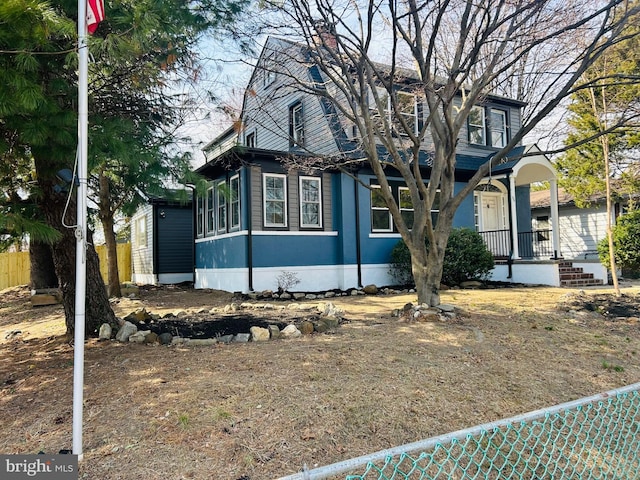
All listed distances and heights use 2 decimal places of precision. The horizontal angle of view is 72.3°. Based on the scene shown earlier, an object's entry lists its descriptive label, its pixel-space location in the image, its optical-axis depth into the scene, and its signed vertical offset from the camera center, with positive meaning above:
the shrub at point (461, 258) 11.73 -0.14
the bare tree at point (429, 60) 6.40 +3.09
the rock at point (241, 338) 5.66 -1.04
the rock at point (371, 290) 11.43 -0.92
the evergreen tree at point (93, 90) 3.17 +1.64
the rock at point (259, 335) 5.70 -1.01
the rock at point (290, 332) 5.88 -1.02
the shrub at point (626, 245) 12.49 +0.10
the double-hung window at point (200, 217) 14.15 +1.38
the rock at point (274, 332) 5.84 -1.00
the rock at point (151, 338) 5.65 -1.01
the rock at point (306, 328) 6.07 -0.99
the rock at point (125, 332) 5.77 -0.94
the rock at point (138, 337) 5.70 -0.99
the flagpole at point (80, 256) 2.54 +0.04
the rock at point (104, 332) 5.79 -0.94
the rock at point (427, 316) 6.63 -0.96
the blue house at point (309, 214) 11.15 +1.19
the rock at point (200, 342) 5.50 -1.04
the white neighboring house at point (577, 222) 18.06 +1.21
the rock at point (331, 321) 6.37 -0.97
